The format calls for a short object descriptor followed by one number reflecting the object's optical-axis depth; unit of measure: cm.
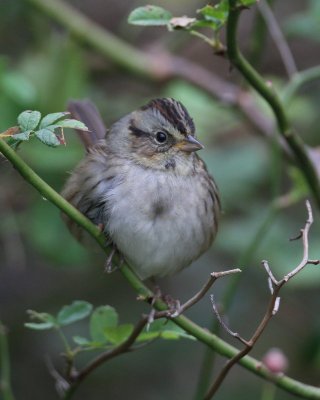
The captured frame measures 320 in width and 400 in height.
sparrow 345
